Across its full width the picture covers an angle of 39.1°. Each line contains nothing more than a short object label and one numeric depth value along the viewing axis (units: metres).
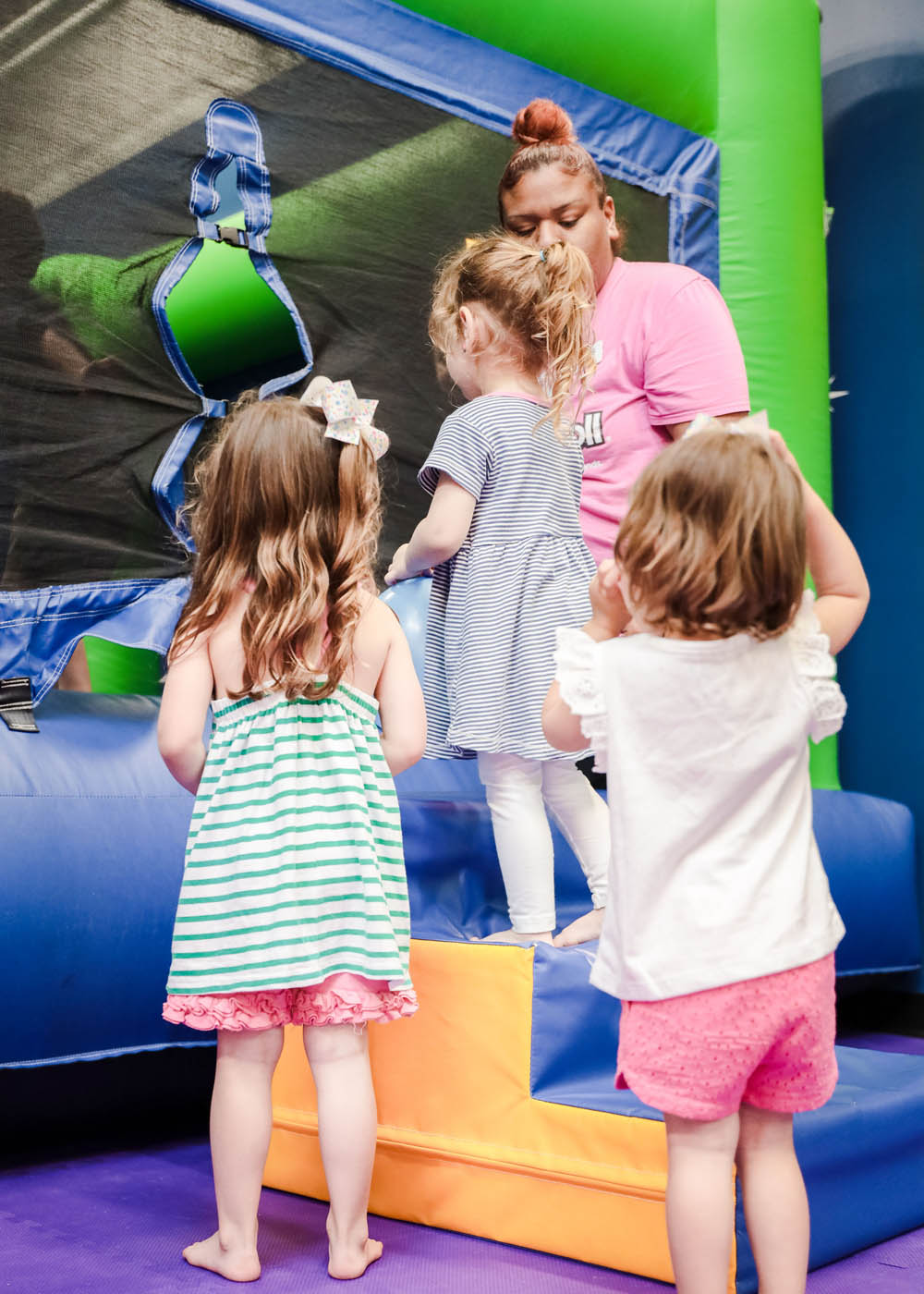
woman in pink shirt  2.01
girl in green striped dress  1.28
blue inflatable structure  1.35
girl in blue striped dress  1.66
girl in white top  1.02
